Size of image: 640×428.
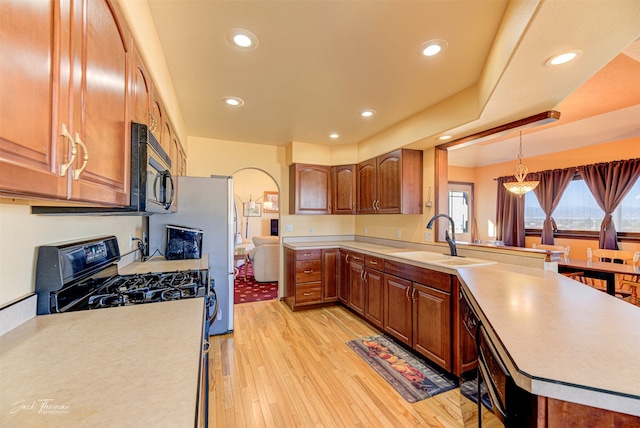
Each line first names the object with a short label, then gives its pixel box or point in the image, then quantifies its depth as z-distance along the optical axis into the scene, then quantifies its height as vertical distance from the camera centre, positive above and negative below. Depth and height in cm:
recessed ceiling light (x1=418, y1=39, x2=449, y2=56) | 162 +105
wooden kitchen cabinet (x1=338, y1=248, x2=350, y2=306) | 355 -81
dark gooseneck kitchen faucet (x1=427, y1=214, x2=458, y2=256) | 258 -23
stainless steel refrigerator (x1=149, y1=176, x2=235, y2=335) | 276 -7
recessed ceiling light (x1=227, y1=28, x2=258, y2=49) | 157 +107
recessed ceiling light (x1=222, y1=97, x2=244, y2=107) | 246 +107
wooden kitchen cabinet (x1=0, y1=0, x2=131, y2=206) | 49 +26
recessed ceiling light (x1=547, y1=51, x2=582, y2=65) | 130 +80
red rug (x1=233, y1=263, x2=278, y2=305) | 420 -128
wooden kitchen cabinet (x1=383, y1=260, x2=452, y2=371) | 213 -82
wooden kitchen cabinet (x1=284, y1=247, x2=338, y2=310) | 356 -82
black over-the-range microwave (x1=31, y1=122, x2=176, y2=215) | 108 +16
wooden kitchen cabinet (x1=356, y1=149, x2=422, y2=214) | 309 +40
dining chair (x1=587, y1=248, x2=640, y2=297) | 340 -55
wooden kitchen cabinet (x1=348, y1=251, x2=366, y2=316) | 323 -82
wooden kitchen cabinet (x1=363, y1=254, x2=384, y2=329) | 290 -82
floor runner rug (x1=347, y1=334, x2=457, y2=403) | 200 -127
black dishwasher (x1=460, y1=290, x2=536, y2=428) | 80 -61
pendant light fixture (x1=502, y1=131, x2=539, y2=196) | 413 +51
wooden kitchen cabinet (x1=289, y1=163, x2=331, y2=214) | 385 +40
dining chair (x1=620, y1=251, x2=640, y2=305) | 319 -80
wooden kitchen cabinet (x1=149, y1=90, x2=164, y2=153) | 153 +61
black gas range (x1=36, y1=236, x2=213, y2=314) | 108 -35
